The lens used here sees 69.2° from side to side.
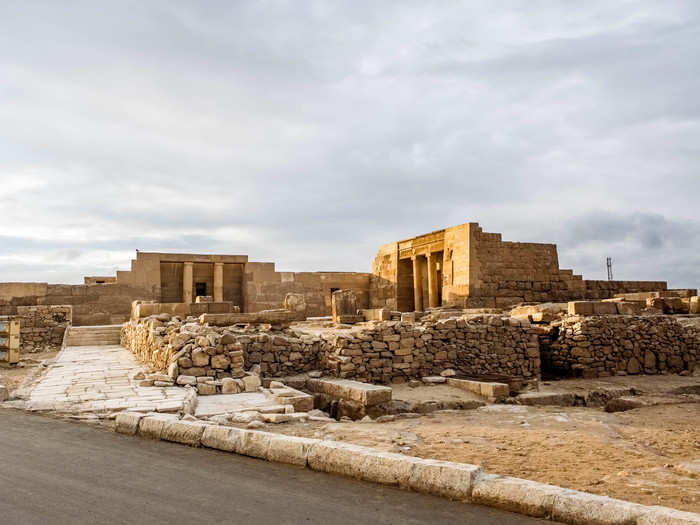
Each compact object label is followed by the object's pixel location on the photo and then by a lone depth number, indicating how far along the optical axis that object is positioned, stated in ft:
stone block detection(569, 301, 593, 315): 41.55
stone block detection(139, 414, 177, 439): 18.01
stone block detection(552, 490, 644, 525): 10.40
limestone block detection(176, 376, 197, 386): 25.46
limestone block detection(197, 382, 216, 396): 24.53
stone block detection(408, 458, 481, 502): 12.22
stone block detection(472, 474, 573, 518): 11.24
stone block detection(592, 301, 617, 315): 42.24
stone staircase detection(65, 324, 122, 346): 51.42
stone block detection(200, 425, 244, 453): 16.38
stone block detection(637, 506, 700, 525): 9.76
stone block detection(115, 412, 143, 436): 18.42
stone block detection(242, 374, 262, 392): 25.67
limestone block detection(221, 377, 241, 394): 24.99
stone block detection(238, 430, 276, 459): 15.75
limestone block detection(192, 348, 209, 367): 26.99
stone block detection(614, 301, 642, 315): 43.42
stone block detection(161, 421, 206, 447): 17.17
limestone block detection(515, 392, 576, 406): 29.09
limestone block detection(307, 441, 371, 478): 13.97
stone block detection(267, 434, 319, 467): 14.98
